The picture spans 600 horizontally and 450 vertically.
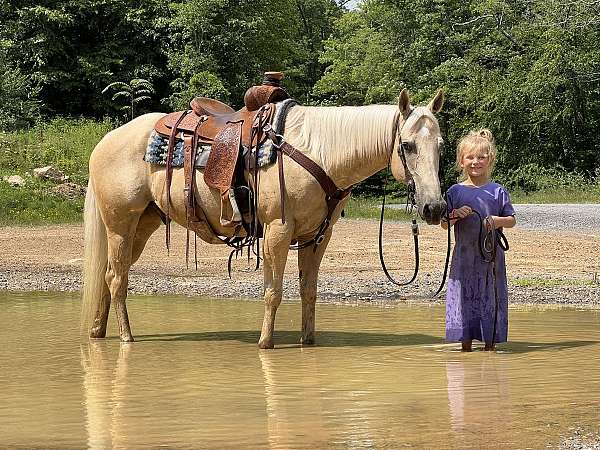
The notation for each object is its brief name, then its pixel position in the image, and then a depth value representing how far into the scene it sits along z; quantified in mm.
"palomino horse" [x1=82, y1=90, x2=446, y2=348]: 7902
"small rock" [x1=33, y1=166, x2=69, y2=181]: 25484
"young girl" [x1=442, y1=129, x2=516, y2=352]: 7844
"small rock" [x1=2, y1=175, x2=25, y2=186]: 24709
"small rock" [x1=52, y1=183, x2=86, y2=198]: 24562
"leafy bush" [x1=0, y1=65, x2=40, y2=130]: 33250
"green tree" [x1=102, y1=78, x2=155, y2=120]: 37531
